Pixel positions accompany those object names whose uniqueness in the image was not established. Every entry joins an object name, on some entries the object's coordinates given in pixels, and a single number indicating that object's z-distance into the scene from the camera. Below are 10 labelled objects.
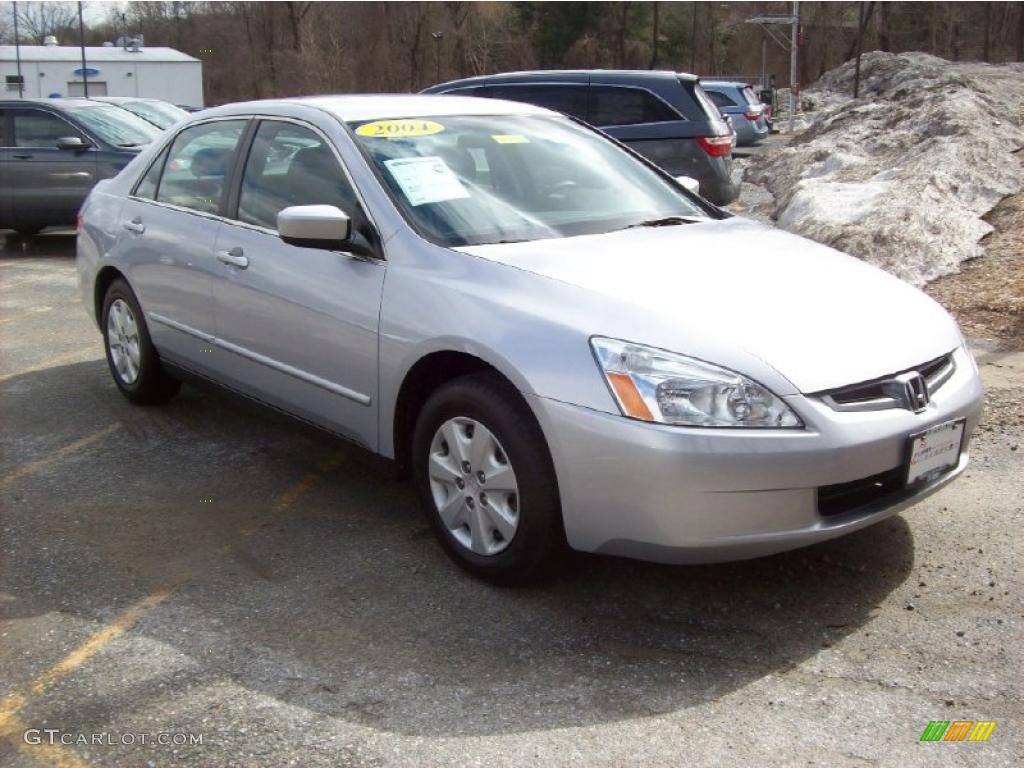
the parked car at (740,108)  25.27
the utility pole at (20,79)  40.16
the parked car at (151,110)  13.91
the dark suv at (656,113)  10.64
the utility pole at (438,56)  51.57
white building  41.41
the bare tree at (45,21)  59.29
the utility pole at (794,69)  31.94
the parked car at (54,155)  12.44
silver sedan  3.31
